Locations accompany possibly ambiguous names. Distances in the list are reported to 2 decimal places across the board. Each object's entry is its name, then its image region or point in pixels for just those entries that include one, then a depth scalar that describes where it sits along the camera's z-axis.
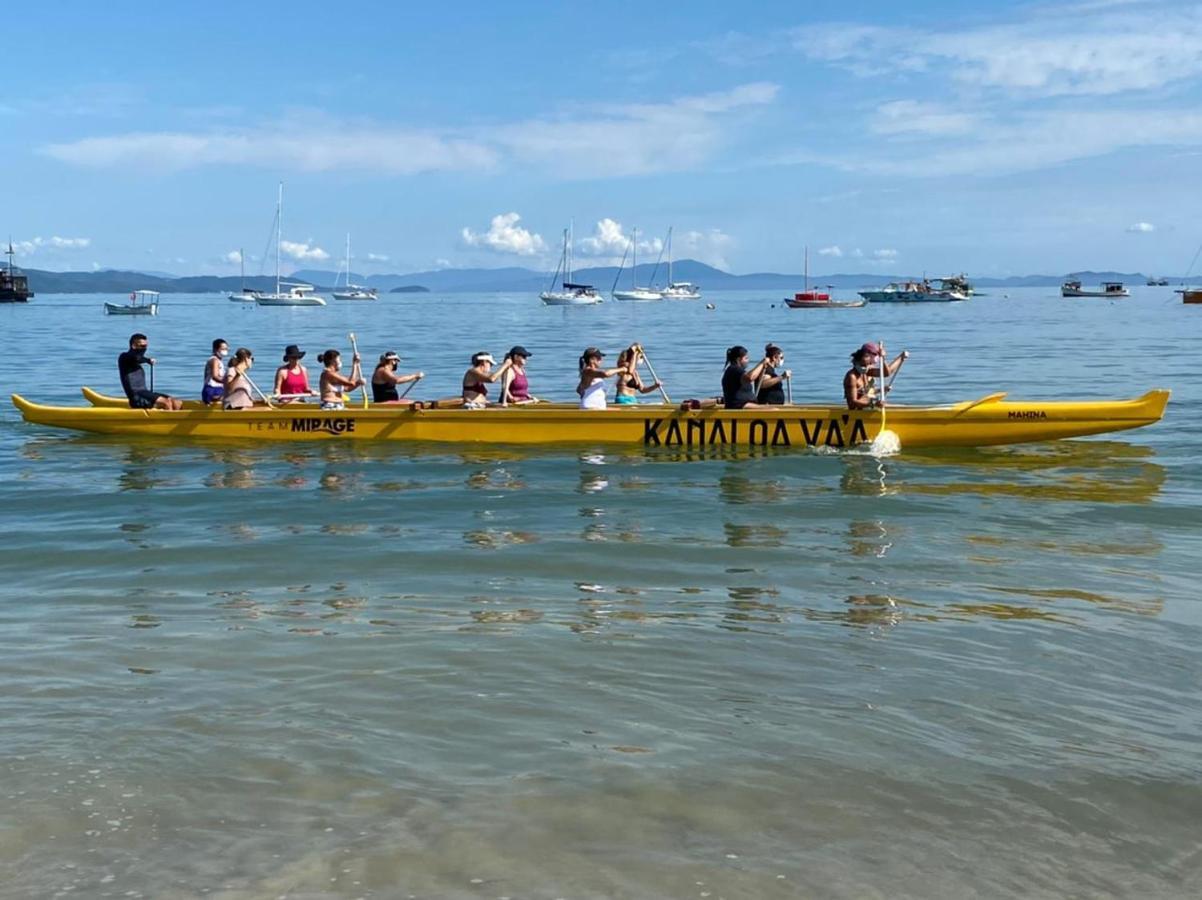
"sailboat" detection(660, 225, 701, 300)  165.54
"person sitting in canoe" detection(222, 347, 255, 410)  17.83
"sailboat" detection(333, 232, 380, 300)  181.38
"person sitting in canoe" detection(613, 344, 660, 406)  18.00
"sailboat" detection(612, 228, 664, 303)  159.12
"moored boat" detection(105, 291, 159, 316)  101.97
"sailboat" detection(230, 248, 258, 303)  150.27
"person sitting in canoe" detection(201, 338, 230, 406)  18.28
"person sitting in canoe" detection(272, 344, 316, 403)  18.45
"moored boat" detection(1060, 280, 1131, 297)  139.12
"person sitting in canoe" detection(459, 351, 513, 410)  17.55
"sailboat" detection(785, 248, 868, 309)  126.04
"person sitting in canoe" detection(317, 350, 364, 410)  17.50
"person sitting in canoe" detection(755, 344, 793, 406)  16.97
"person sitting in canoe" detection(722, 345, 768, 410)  16.41
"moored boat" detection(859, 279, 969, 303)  132.38
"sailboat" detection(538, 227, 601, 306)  139.12
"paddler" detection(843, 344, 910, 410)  16.14
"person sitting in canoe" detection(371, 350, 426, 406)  18.62
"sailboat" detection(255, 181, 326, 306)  141.50
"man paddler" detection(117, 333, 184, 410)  18.25
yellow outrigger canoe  16.11
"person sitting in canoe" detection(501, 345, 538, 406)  17.95
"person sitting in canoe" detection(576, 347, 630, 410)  17.16
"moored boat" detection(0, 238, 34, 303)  121.18
